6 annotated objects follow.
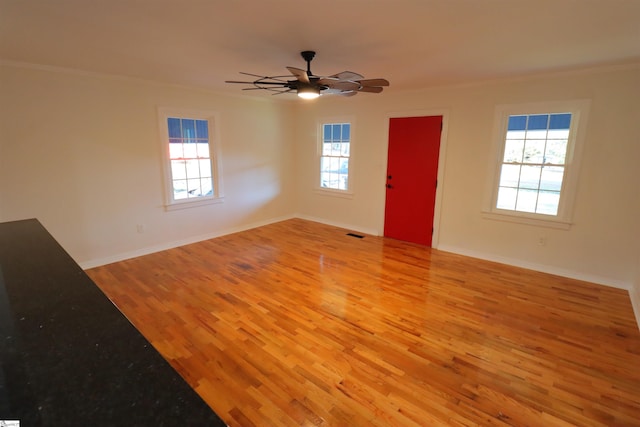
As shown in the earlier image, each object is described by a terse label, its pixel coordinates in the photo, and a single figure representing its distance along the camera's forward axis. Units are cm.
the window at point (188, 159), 462
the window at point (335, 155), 576
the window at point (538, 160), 365
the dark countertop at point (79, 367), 65
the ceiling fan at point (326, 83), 254
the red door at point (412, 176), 473
